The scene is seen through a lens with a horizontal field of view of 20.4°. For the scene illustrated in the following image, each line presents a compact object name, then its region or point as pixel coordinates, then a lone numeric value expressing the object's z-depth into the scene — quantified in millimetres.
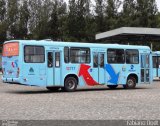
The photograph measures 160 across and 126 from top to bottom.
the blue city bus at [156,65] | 38281
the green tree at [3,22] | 72250
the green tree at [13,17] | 74938
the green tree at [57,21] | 74562
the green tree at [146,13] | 71500
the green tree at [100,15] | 74188
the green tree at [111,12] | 72719
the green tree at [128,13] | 71312
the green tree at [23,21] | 75062
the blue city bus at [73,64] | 21766
